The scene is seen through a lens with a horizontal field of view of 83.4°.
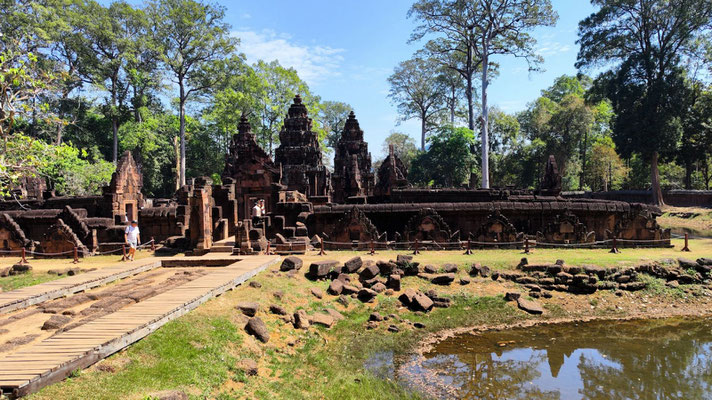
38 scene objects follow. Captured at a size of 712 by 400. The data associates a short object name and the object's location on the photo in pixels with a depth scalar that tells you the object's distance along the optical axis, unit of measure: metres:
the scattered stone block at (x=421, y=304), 10.67
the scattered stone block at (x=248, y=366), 6.41
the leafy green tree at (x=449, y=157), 39.91
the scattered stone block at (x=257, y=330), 7.57
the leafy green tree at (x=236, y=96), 41.34
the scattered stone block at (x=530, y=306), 11.03
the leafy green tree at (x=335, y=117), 64.75
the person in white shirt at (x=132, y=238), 14.21
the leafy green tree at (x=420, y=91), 51.97
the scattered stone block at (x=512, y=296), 11.46
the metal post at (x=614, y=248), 14.90
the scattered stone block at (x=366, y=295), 10.98
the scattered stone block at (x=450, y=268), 12.49
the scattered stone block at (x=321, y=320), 9.27
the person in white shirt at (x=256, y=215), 16.34
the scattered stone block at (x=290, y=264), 11.48
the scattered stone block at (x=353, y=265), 12.07
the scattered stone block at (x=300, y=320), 8.81
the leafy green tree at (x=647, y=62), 28.85
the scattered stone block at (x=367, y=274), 11.91
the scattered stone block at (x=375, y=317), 9.98
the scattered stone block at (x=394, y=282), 11.58
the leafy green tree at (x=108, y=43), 37.88
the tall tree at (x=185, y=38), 37.84
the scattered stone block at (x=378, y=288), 11.40
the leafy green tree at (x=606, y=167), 41.53
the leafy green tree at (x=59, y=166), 10.02
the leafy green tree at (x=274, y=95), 44.44
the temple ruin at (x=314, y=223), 15.83
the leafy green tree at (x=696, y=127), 31.36
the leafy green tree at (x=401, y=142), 72.44
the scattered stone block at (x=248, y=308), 8.20
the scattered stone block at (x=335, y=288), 10.88
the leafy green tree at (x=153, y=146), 39.69
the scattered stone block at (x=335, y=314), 9.84
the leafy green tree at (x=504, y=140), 46.53
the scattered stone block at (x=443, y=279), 11.96
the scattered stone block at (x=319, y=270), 11.51
